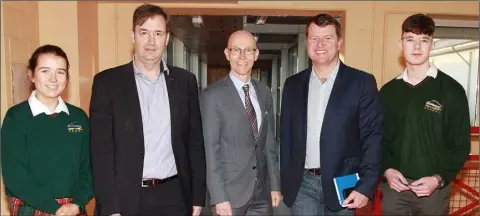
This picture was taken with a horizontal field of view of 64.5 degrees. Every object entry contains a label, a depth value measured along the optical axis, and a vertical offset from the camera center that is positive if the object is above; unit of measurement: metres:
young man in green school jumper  2.15 -0.23
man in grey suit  2.18 -0.28
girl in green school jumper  1.84 -0.30
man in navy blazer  2.12 -0.24
